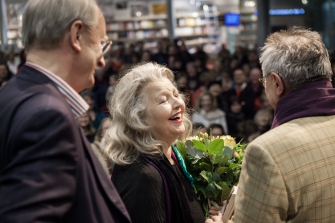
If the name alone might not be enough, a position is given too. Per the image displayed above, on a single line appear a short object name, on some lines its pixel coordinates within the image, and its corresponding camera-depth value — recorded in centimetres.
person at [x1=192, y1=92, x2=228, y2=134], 857
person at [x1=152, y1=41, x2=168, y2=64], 1459
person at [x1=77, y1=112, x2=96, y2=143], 743
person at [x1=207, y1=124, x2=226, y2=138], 706
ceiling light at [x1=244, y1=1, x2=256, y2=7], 2331
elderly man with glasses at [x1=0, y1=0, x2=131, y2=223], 156
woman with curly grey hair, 266
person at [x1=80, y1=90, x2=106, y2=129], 800
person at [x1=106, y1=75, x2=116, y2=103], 1096
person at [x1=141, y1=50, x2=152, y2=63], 1382
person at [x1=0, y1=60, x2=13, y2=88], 991
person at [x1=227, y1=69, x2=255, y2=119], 945
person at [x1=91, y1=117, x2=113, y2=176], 578
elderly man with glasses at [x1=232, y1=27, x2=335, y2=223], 228
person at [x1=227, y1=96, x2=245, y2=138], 867
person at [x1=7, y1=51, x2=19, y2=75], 1280
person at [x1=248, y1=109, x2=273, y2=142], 753
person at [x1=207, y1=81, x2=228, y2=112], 934
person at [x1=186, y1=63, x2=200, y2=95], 1150
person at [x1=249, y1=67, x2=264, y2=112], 941
